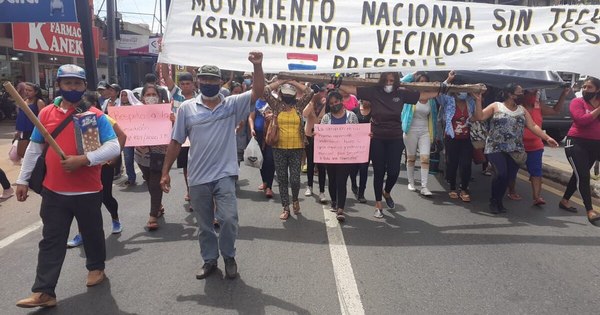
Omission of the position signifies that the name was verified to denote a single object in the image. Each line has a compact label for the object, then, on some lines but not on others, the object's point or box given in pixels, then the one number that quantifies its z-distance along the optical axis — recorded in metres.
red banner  14.33
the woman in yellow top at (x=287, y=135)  5.73
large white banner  5.02
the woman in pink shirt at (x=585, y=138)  5.51
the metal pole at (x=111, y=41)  15.70
